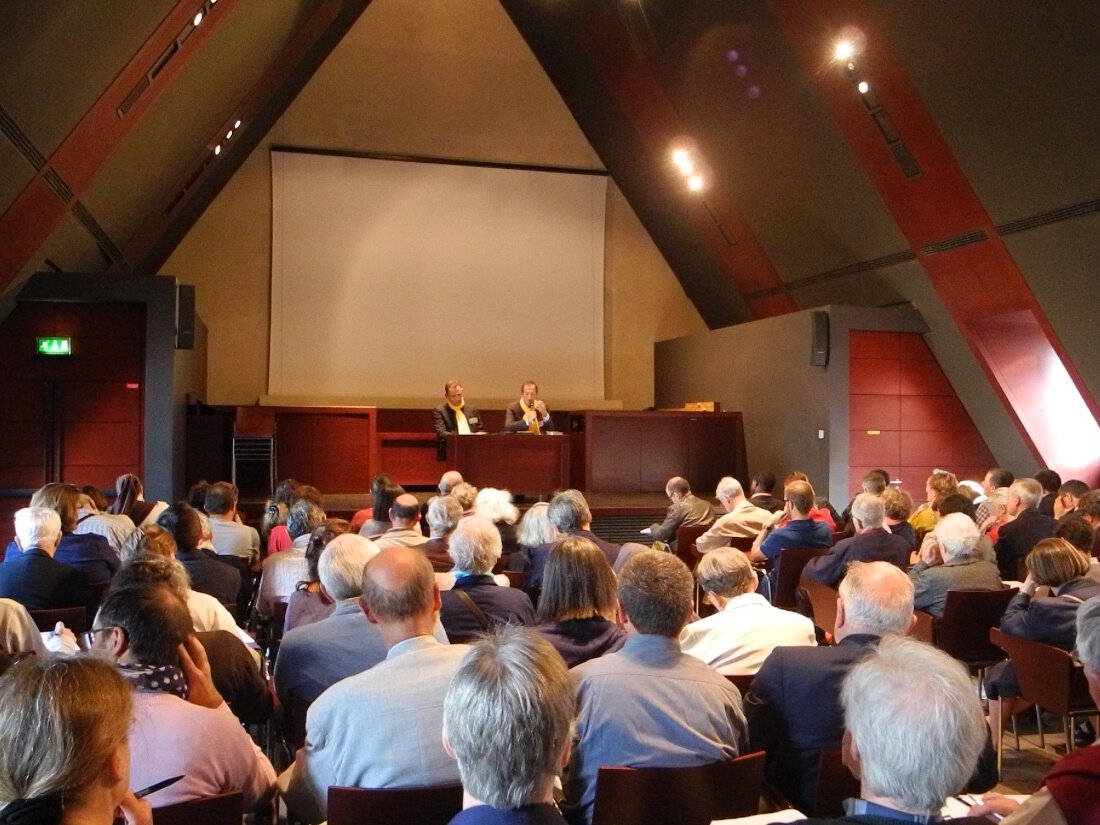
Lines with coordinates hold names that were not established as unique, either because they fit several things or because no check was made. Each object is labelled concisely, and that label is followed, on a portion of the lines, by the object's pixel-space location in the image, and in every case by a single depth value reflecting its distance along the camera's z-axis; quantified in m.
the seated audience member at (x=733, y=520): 6.43
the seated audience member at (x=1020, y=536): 5.54
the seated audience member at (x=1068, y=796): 1.70
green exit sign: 8.63
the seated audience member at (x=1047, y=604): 3.79
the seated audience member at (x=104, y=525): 5.23
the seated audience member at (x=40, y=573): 4.16
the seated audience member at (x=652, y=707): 2.34
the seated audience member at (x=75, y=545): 4.63
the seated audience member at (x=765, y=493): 7.34
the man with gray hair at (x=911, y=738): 1.60
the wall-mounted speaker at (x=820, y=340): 10.12
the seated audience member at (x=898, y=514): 5.73
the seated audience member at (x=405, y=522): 4.91
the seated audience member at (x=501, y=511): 5.87
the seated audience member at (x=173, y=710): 2.11
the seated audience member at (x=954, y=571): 4.66
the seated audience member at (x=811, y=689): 2.61
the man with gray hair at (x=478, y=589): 3.55
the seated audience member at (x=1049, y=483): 7.03
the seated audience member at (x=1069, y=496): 6.32
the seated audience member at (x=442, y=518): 4.93
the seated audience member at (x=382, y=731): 2.24
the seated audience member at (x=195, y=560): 4.44
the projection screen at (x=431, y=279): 12.59
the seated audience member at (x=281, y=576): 4.50
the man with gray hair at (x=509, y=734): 1.56
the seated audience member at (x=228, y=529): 5.55
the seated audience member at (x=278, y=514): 5.56
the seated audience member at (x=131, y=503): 6.03
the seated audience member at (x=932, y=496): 6.48
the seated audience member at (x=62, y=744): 1.40
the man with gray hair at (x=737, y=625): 3.22
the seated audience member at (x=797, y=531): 5.88
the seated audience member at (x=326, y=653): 2.96
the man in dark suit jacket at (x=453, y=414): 9.83
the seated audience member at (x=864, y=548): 5.08
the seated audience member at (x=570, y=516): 5.00
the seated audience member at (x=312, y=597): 3.70
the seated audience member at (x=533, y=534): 5.14
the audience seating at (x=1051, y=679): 3.61
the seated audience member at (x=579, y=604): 2.99
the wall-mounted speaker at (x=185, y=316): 8.96
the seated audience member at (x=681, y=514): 7.03
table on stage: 9.59
